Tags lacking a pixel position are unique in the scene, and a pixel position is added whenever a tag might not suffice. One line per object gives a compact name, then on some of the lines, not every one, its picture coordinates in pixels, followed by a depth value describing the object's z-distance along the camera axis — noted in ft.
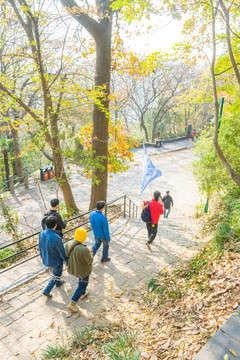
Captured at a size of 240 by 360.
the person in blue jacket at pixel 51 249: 13.85
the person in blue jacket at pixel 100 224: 17.54
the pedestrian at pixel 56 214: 16.72
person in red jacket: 20.58
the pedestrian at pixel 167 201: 36.02
